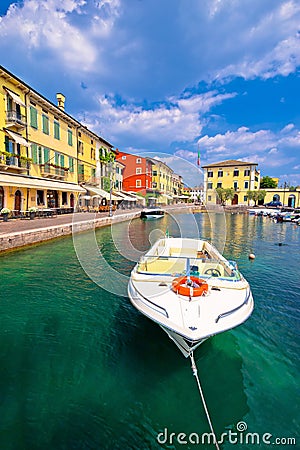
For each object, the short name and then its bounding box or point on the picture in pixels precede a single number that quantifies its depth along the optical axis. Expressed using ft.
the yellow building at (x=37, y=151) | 58.85
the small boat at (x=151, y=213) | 108.58
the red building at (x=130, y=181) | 122.42
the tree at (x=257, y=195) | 187.85
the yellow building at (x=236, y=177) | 196.85
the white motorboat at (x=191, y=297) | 11.37
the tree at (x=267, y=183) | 242.17
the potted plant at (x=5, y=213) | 52.19
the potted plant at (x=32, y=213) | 59.67
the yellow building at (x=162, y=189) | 101.07
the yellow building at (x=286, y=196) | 187.52
